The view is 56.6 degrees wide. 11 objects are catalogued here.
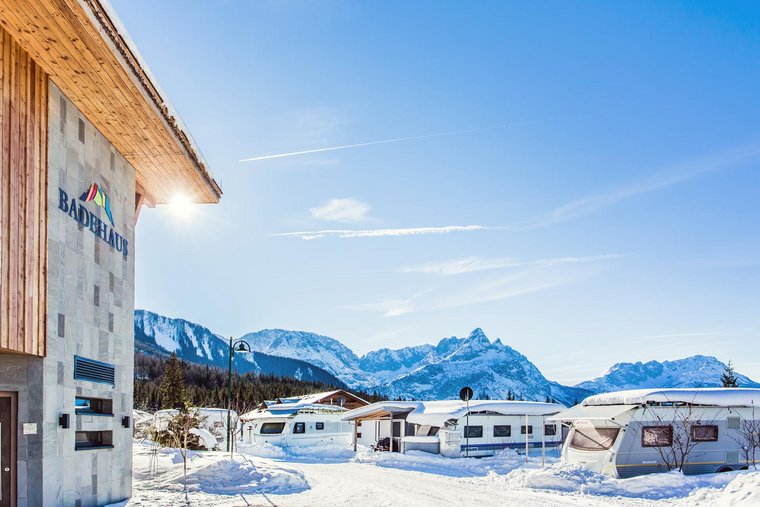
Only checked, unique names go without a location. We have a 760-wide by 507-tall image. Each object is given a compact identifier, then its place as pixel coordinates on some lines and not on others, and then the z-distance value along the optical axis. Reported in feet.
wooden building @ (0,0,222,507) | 36.04
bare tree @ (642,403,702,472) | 70.49
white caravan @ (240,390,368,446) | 142.72
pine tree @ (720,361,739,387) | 167.84
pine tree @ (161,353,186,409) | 215.10
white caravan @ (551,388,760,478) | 69.15
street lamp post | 96.14
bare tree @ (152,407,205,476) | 100.03
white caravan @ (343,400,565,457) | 110.32
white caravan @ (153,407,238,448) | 153.58
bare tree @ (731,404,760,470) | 73.77
